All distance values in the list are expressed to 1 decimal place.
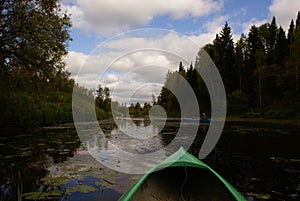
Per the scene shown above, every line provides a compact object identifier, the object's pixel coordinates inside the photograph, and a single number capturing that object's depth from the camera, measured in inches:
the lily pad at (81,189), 147.0
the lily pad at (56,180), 160.7
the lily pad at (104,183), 159.6
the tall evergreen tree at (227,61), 1856.5
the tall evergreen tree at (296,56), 1123.9
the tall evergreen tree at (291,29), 1717.5
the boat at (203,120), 946.4
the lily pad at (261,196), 135.1
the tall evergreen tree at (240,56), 1828.2
